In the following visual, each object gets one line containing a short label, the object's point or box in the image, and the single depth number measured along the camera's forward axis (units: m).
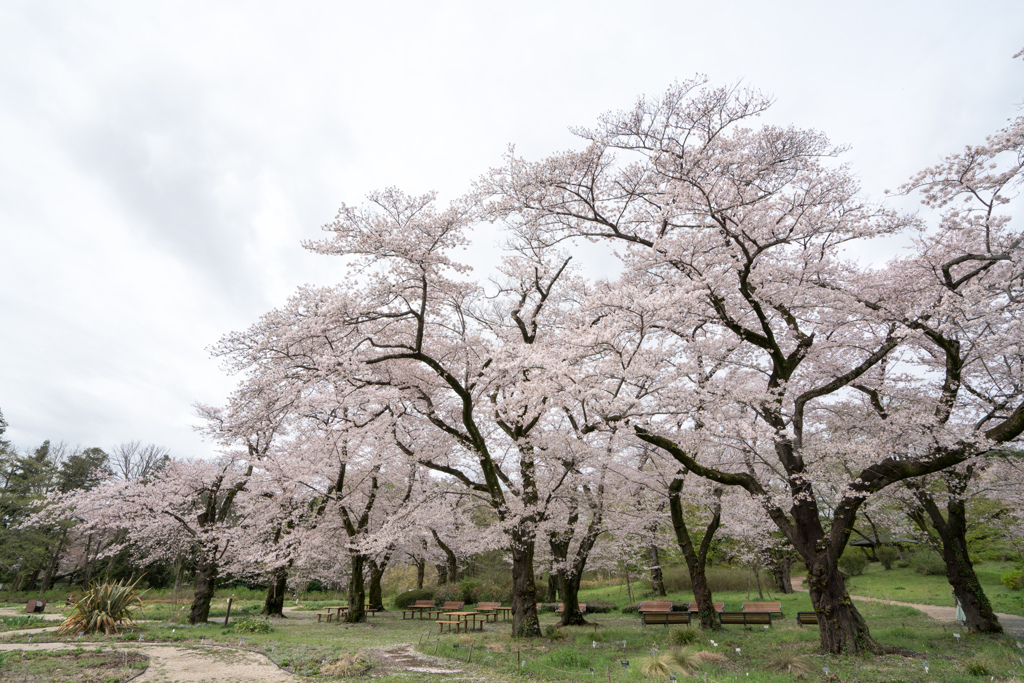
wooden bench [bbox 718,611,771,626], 13.41
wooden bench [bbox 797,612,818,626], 13.29
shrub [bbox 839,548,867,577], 26.06
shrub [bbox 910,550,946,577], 24.52
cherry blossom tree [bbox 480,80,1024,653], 8.57
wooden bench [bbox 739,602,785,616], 13.82
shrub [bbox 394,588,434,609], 23.75
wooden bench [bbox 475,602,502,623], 16.67
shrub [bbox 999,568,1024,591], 19.11
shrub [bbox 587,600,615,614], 19.32
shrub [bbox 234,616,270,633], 12.01
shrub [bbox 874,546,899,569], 27.92
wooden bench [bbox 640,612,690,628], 13.37
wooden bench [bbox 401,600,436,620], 18.94
